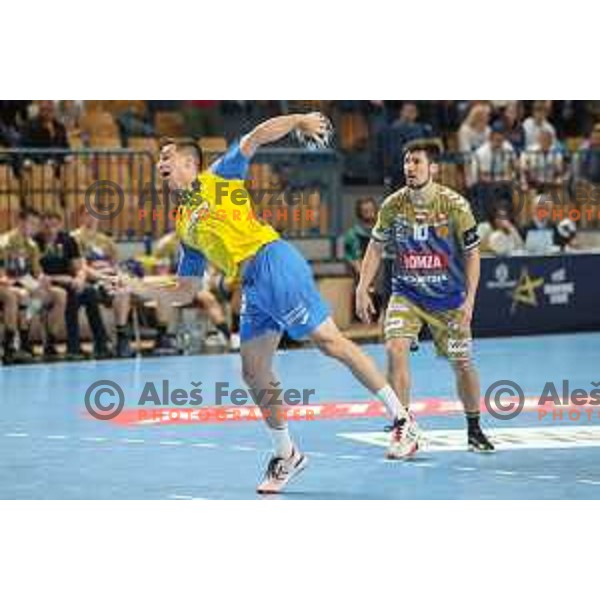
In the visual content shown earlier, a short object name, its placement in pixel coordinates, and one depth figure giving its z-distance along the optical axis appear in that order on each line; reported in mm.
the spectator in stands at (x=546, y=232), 21125
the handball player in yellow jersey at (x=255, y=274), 10289
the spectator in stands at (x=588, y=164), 23609
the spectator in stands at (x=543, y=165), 22906
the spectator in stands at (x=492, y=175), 21875
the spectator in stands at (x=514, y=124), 23422
